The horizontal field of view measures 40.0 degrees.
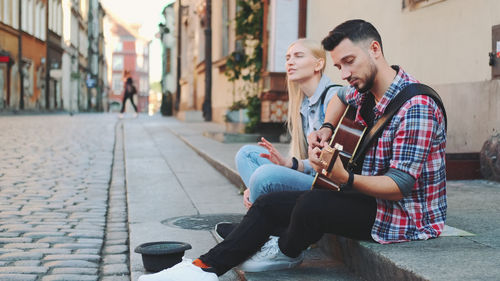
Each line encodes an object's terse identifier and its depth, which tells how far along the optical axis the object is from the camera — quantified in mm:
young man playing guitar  2840
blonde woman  3832
